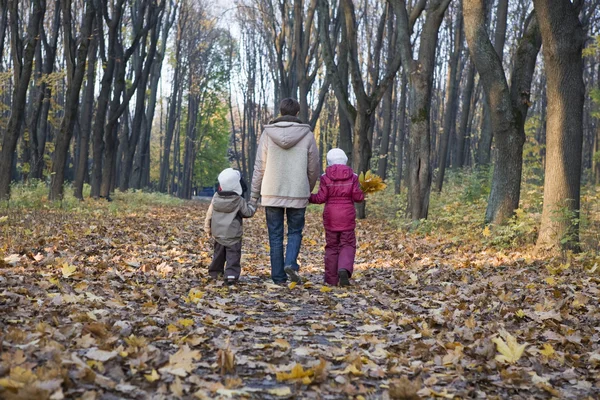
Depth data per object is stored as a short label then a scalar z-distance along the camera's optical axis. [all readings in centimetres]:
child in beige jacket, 751
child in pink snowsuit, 766
